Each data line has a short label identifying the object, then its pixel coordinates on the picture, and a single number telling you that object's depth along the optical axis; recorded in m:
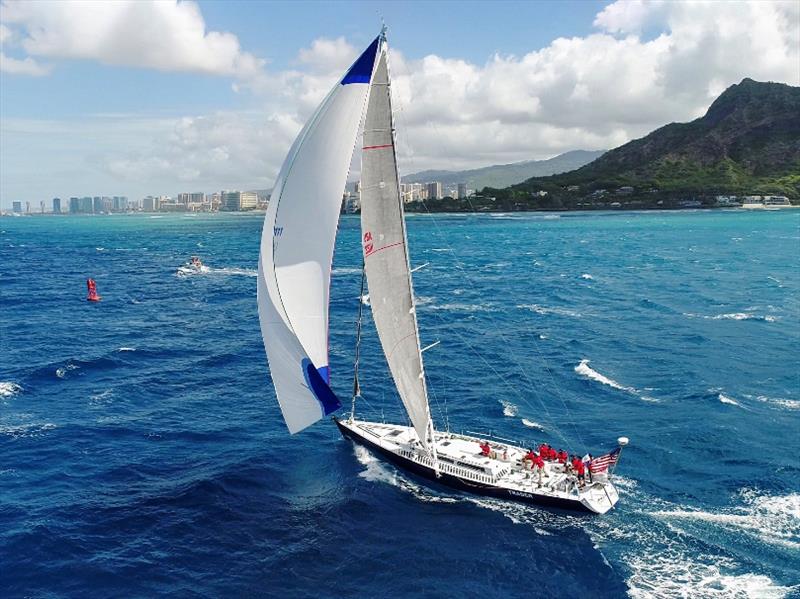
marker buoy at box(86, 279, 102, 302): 89.69
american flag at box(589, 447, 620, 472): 32.25
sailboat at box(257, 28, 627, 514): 29.92
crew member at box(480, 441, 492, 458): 35.42
